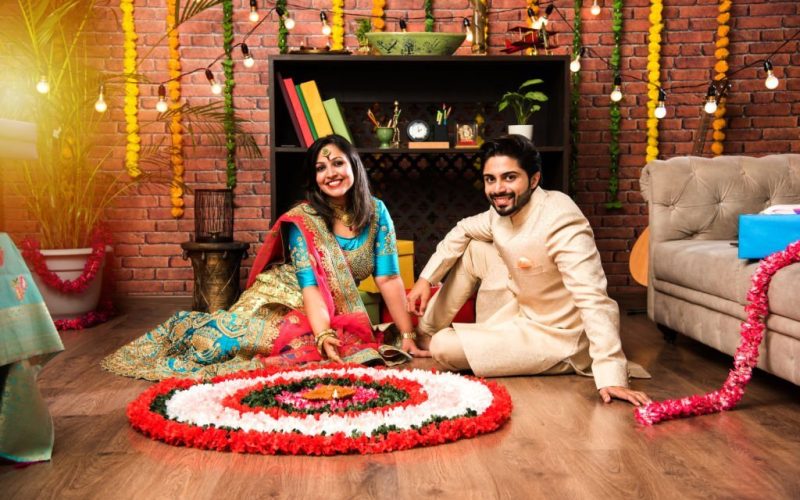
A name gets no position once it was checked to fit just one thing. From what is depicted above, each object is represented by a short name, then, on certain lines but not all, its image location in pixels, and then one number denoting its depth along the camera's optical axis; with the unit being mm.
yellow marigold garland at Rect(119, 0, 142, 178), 4930
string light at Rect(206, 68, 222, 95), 4488
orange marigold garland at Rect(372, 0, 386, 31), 4988
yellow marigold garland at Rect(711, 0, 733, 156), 5027
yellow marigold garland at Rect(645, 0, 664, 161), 5035
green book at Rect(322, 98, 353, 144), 4586
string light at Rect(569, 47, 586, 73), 4527
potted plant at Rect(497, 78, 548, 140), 4527
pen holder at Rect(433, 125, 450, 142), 4766
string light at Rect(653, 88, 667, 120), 4445
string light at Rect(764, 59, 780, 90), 4328
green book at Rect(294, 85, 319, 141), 4547
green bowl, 4547
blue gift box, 2812
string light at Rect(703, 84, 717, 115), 4320
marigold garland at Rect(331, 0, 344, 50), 4969
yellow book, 4541
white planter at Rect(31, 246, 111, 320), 4352
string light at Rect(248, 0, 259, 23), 4727
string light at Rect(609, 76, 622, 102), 4543
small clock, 4754
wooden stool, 4574
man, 2908
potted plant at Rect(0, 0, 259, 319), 4336
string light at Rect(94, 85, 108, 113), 4195
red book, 4535
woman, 3277
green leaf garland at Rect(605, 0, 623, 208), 5027
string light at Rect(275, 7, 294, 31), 4738
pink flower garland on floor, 2461
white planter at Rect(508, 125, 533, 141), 4602
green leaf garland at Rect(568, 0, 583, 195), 5043
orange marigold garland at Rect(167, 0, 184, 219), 4949
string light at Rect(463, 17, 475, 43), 4738
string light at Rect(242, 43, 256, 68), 4465
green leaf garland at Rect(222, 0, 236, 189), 4949
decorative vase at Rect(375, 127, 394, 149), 4684
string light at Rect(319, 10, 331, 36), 4754
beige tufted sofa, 3662
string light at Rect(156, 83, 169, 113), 4355
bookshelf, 4578
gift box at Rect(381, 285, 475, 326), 3864
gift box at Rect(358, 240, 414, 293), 4445
